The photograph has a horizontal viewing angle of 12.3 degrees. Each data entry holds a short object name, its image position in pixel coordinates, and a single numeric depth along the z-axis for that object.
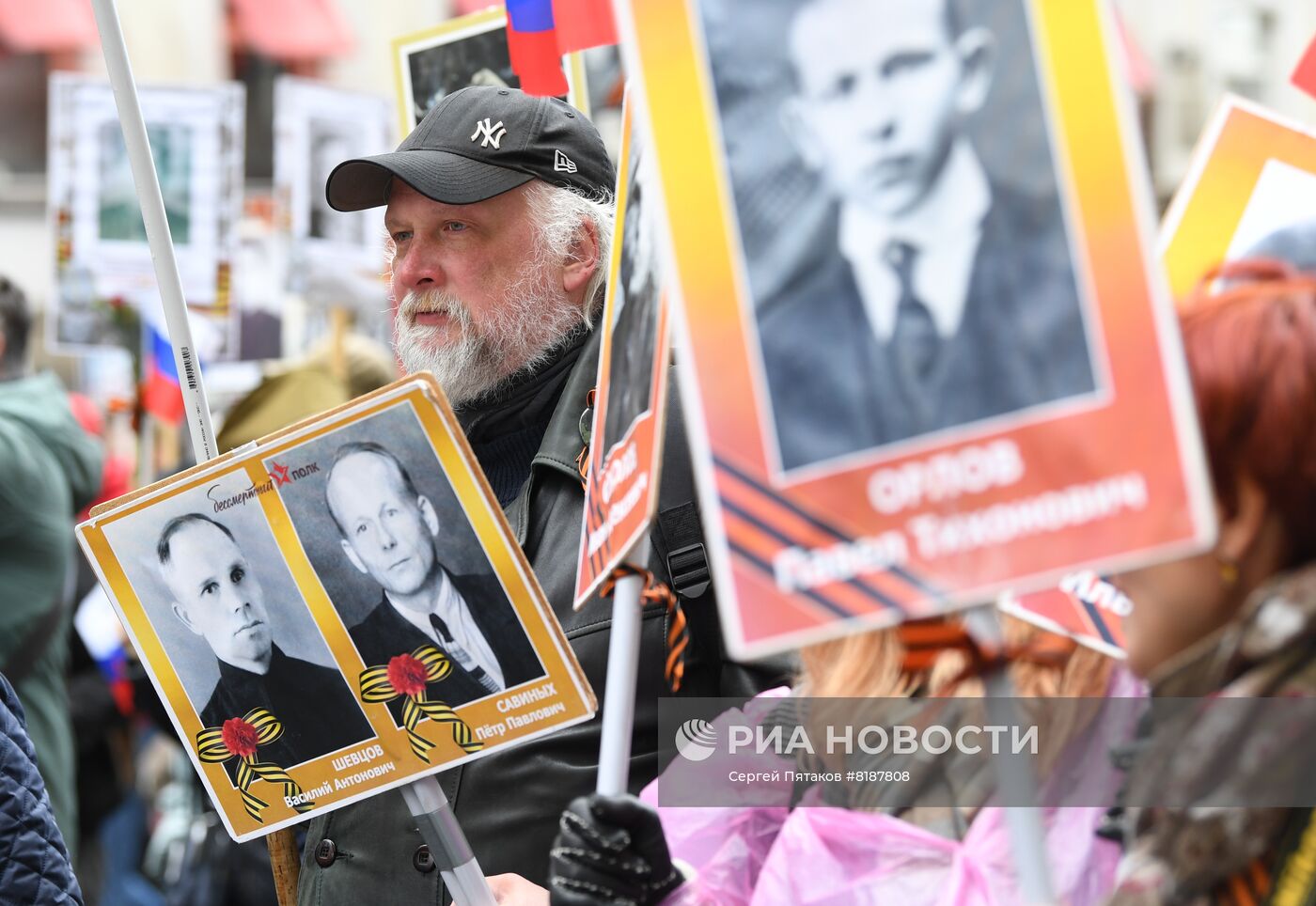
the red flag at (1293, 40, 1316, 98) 5.05
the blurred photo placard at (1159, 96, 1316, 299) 4.93
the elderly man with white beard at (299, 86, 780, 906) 5.23
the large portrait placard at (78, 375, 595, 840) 4.90
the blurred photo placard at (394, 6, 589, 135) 5.81
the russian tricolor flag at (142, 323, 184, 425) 10.16
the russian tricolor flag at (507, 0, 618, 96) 5.20
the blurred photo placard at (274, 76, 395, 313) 9.18
